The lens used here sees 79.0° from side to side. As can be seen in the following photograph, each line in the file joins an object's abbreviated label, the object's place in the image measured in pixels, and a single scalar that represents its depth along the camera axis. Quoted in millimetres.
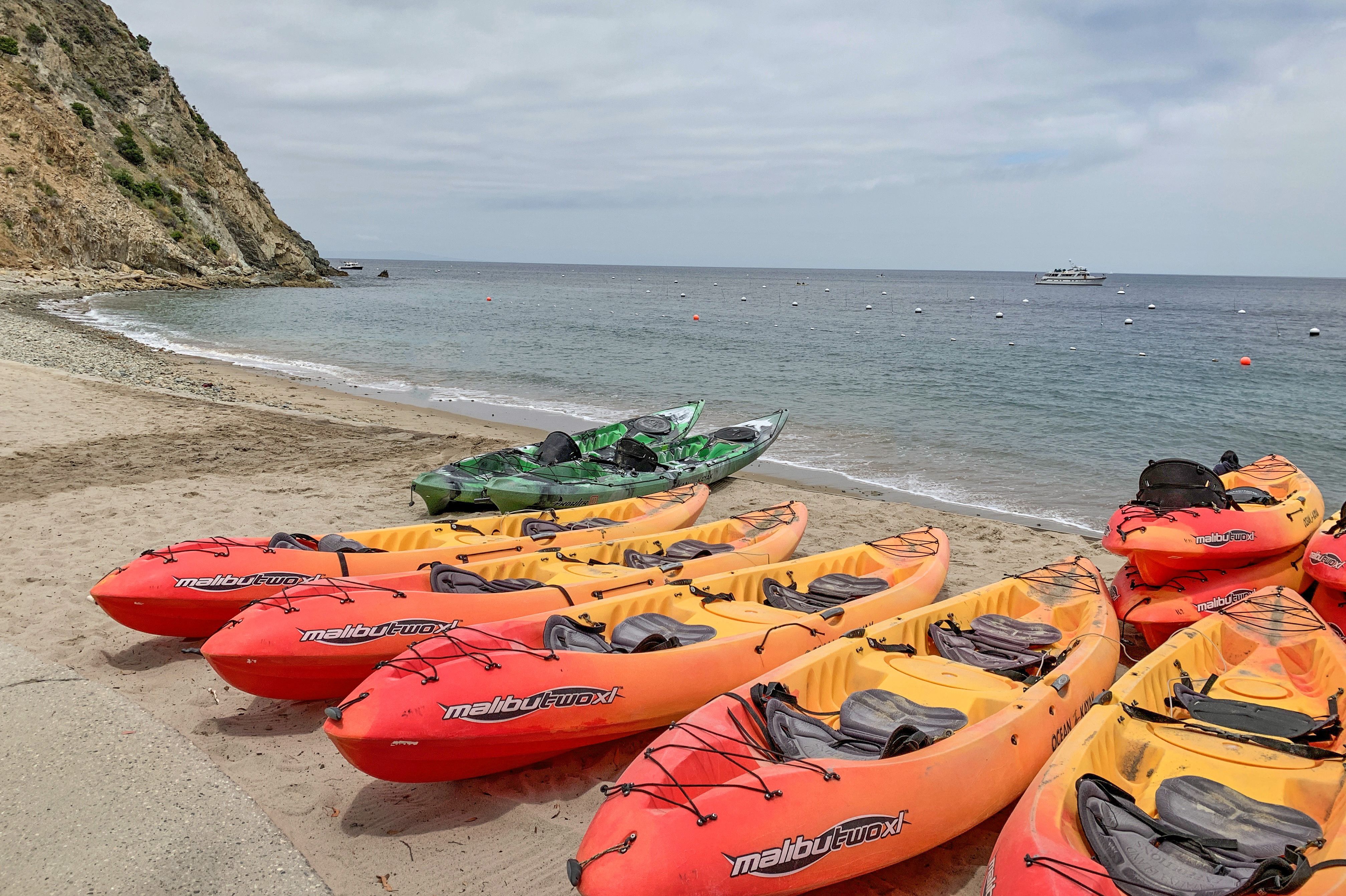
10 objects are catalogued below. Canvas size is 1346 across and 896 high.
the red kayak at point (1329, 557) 5855
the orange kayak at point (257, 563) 5277
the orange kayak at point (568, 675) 3936
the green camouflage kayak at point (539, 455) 8898
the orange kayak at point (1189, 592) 6129
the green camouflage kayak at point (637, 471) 9086
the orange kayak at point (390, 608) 4602
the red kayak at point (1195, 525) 6293
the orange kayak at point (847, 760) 3189
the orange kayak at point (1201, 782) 3049
